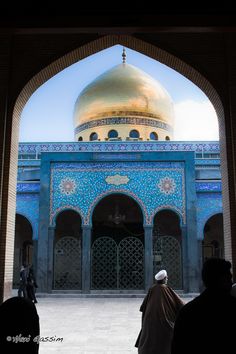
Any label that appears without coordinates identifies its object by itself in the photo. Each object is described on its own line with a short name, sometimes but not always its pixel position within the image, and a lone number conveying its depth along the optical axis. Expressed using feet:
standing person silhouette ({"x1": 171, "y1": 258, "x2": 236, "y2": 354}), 6.79
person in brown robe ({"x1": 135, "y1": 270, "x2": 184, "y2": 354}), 14.05
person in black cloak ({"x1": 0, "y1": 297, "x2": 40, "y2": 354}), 6.55
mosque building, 47.01
